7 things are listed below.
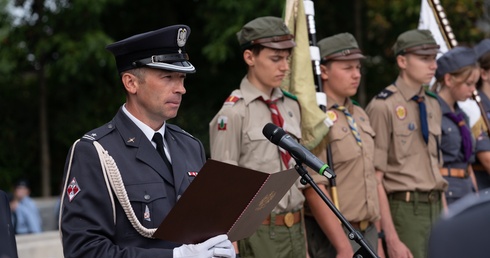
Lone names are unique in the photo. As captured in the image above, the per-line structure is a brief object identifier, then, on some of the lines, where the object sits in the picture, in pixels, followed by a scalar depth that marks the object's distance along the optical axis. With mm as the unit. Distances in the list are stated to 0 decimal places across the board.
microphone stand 6755
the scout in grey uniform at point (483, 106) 12579
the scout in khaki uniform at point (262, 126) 8962
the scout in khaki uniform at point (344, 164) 9865
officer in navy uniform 6069
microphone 6691
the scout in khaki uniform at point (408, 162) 10995
